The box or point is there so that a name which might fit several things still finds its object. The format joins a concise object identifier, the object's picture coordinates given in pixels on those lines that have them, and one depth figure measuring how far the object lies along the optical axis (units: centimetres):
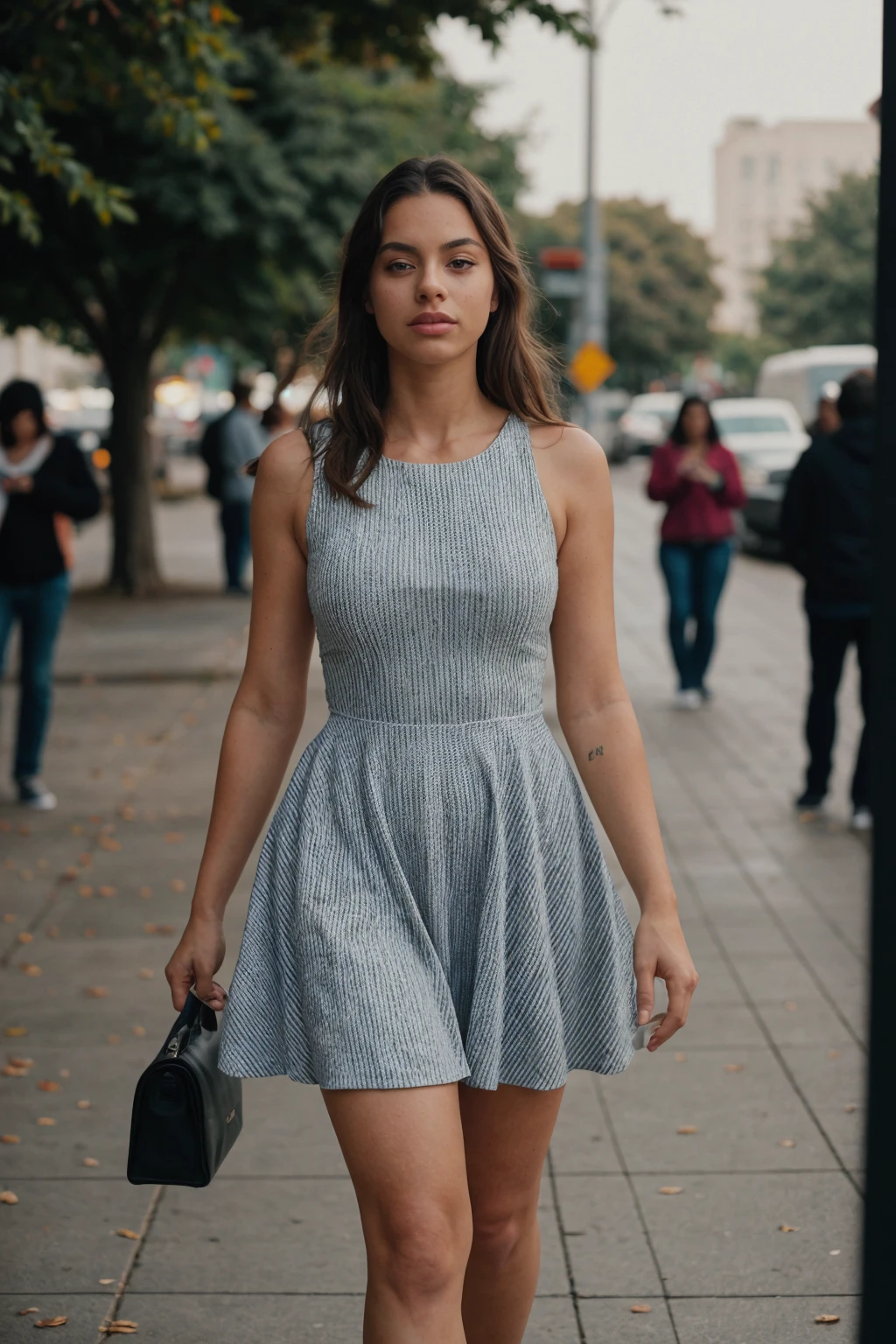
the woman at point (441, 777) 247
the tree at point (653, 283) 7531
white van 2686
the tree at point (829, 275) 4781
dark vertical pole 159
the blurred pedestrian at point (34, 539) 836
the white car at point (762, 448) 2178
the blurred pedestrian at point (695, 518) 1123
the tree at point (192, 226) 1461
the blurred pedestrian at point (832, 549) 826
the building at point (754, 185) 13362
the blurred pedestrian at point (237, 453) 1720
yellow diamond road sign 2764
